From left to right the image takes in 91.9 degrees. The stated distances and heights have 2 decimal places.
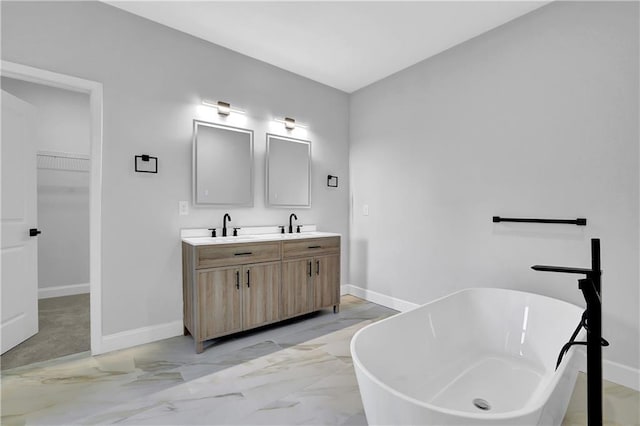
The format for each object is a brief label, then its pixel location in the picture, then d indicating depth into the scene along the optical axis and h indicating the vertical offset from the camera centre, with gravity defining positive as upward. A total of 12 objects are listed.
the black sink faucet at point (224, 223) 2.96 -0.10
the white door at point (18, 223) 2.32 -0.08
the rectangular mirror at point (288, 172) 3.37 +0.46
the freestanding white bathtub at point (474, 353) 1.38 -0.85
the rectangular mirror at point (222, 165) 2.86 +0.47
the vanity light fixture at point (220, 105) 2.90 +1.02
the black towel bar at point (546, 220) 2.14 -0.06
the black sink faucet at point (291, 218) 3.48 -0.06
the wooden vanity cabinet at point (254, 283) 2.45 -0.63
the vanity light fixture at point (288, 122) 3.44 +1.01
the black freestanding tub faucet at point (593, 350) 1.00 -0.45
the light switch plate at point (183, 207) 2.76 +0.05
